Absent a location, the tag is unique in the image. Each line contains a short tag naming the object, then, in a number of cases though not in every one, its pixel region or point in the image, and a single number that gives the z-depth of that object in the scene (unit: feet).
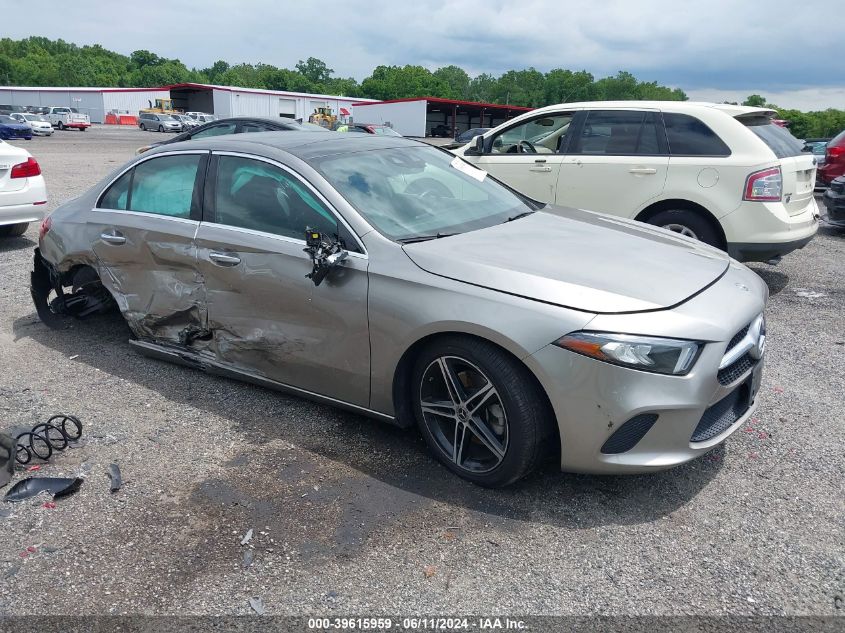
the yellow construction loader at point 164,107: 255.33
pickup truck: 183.83
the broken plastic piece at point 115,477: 10.76
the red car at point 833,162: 37.73
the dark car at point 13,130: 130.52
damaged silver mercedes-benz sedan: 9.25
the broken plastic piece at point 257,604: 8.14
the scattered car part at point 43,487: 10.52
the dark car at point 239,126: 36.58
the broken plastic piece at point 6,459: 10.91
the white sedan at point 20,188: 26.08
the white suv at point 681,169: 20.34
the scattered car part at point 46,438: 11.51
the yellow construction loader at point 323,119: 160.91
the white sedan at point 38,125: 147.88
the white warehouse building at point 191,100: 237.45
